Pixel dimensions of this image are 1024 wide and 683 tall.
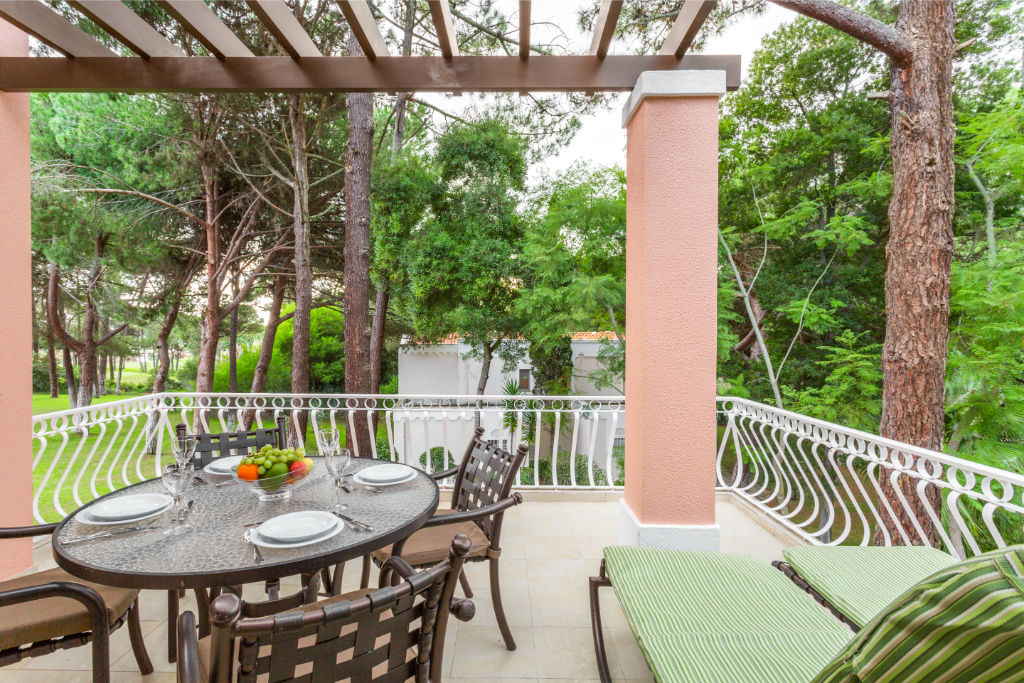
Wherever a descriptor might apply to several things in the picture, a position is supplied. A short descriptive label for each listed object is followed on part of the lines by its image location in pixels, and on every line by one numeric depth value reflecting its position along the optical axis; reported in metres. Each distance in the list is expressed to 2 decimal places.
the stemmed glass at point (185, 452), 1.74
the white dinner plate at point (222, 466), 2.07
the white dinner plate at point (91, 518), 1.52
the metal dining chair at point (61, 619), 1.34
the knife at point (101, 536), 1.40
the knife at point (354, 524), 1.49
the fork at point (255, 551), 1.29
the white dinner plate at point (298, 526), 1.38
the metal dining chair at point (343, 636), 0.79
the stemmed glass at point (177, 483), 1.54
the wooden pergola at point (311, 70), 2.44
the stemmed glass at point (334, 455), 1.84
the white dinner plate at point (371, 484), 1.90
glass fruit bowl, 1.67
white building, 10.66
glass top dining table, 1.22
